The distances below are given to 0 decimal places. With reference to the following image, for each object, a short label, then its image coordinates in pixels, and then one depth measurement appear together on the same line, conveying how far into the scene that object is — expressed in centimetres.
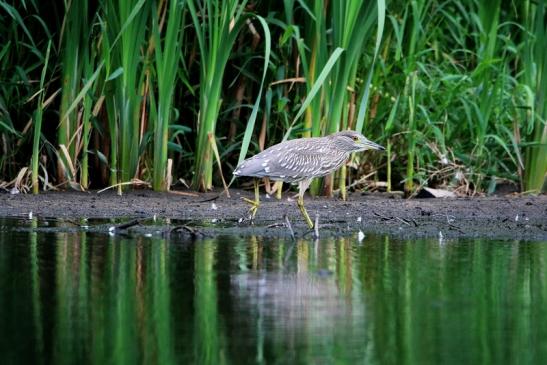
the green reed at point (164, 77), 2112
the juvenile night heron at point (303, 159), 1952
